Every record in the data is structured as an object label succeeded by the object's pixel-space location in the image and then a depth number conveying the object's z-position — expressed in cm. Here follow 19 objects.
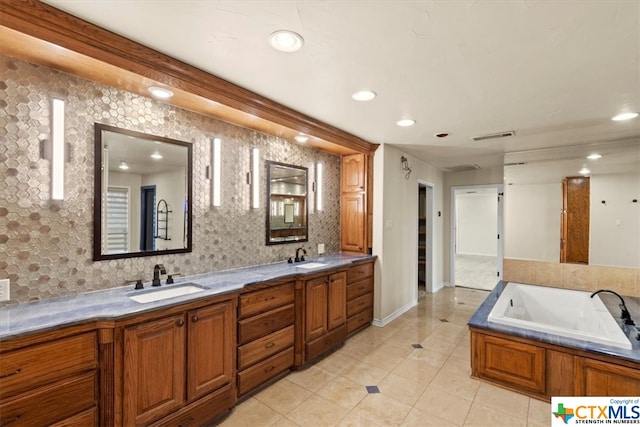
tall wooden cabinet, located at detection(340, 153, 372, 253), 391
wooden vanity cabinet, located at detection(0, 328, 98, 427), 127
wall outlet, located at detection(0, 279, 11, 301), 157
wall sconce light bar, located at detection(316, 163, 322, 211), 378
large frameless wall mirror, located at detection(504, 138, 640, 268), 336
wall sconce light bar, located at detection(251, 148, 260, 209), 295
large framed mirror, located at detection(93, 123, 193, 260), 198
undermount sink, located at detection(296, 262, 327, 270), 302
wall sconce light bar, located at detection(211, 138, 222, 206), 261
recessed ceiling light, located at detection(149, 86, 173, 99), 198
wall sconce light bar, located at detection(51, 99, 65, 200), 175
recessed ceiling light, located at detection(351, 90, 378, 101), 222
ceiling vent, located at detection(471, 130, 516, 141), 317
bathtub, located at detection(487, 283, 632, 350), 231
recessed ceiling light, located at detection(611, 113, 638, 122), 257
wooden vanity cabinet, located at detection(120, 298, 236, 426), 162
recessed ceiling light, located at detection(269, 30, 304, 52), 150
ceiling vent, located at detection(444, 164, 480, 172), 529
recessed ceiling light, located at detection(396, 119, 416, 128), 288
